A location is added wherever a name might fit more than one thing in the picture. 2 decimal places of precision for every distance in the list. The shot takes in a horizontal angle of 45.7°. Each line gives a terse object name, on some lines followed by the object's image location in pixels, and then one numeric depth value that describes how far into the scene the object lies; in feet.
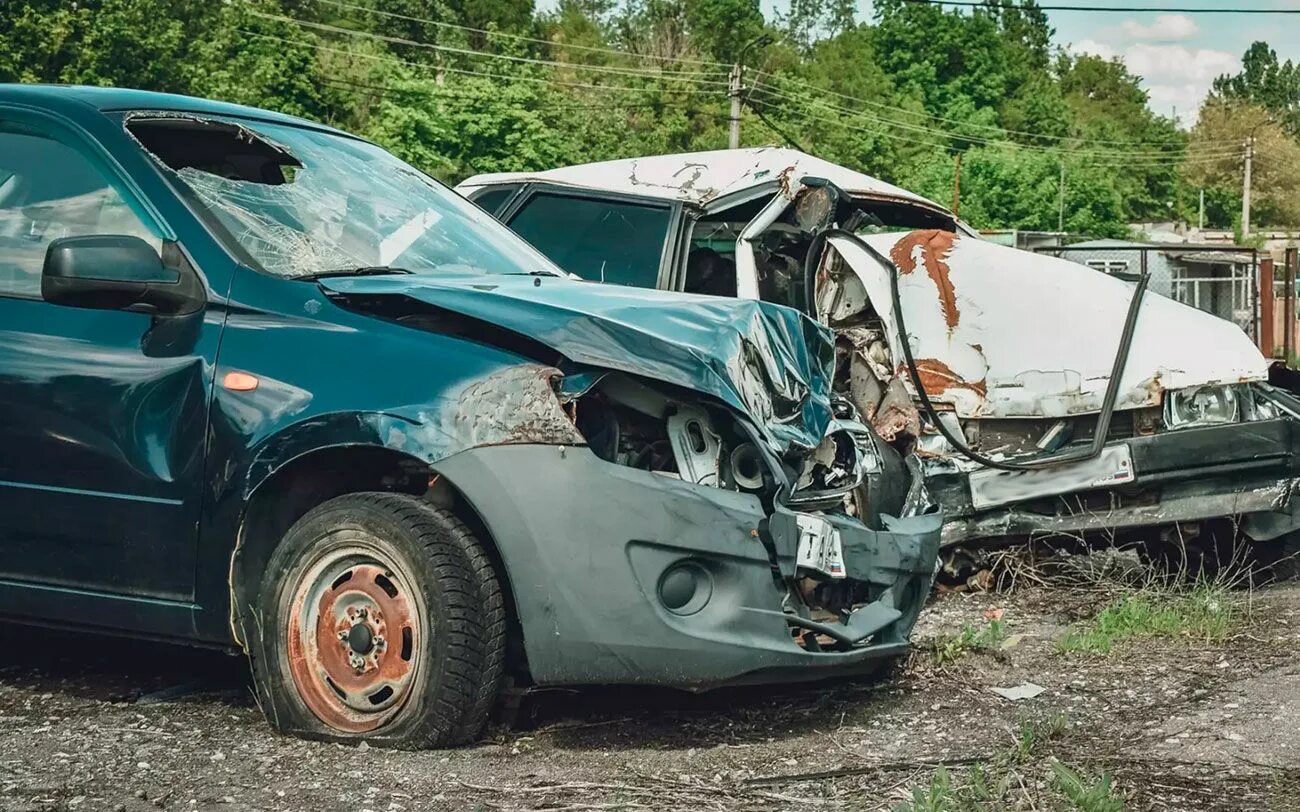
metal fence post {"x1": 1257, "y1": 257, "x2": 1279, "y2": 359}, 55.65
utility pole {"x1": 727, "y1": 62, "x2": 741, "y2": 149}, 123.61
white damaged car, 20.51
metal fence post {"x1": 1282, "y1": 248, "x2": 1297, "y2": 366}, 54.73
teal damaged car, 12.73
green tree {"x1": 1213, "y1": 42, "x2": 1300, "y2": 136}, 452.76
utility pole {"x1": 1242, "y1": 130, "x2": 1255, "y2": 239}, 265.54
